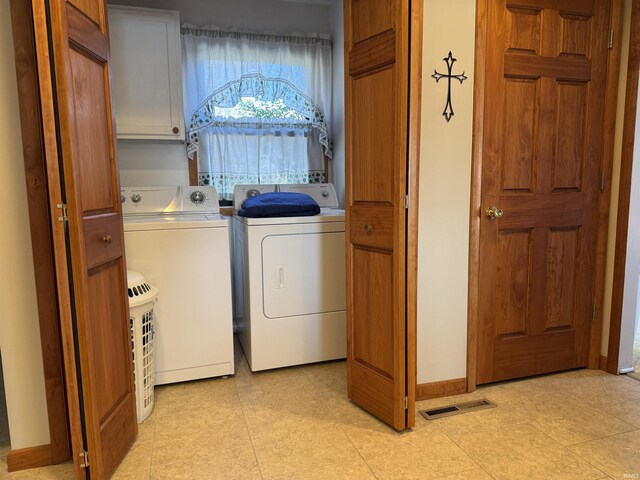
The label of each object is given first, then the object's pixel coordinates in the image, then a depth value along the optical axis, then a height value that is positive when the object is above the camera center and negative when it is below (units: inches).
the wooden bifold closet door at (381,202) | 67.2 -4.2
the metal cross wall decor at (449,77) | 78.8 +18.2
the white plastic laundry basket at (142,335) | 76.8 -28.4
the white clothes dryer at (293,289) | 95.8 -25.2
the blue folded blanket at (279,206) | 96.1 -6.2
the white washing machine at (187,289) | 87.8 -23.1
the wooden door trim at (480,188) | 80.0 -2.5
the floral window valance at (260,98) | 120.3 +20.6
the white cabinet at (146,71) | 100.5 +25.8
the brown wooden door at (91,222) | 52.6 -5.7
